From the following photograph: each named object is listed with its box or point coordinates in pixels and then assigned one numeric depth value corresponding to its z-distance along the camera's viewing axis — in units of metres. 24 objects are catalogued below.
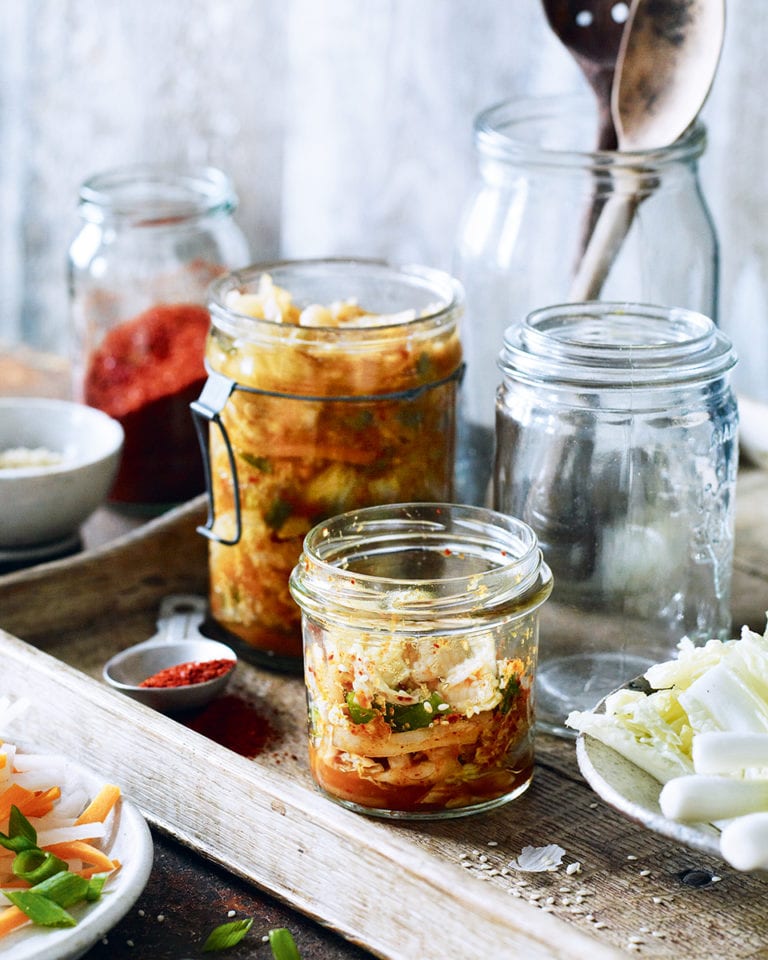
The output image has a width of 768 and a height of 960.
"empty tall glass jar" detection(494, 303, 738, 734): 0.74
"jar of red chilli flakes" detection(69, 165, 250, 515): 0.95
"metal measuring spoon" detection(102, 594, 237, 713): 0.77
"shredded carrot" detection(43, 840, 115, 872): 0.66
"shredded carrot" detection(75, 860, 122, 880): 0.66
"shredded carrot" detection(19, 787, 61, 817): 0.69
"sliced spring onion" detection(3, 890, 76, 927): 0.64
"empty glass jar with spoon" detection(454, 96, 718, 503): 0.84
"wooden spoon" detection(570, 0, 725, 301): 0.82
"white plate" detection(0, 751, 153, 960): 0.63
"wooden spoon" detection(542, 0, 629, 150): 0.86
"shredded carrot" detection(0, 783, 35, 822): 0.68
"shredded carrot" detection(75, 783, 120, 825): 0.68
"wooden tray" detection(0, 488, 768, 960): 0.64
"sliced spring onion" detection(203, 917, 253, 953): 0.66
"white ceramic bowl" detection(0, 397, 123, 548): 0.88
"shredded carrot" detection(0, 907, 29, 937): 0.64
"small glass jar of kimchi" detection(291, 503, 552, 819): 0.69
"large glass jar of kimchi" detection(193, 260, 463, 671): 0.78
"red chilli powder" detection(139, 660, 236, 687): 0.78
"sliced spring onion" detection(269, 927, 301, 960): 0.65
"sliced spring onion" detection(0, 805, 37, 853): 0.67
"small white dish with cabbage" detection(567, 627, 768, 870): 0.64
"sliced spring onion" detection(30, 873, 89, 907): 0.65
